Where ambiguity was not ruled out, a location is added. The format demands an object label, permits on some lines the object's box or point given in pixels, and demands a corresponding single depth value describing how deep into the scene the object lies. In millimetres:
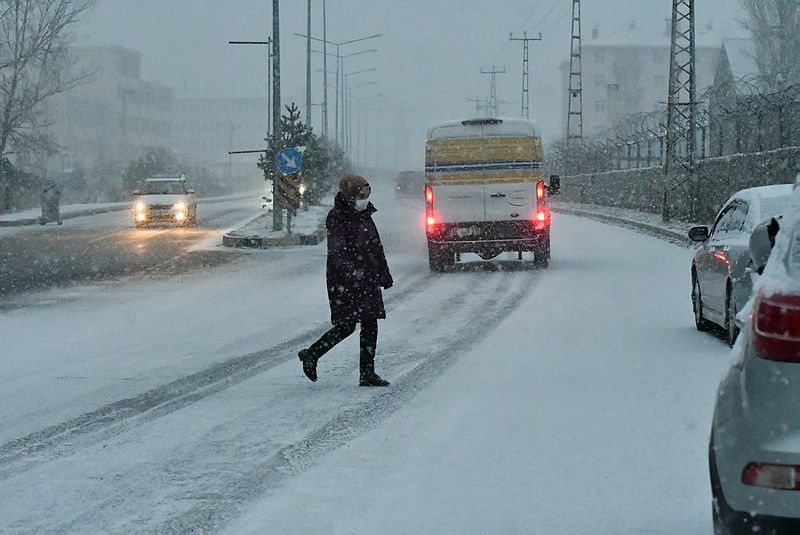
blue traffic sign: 28312
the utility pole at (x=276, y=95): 29922
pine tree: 33219
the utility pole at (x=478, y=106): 136000
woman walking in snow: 8539
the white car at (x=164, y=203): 36062
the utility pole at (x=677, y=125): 31422
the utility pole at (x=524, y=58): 81388
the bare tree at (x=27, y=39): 46188
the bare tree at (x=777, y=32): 63906
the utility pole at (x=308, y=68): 49594
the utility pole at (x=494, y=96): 110200
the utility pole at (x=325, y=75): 61875
